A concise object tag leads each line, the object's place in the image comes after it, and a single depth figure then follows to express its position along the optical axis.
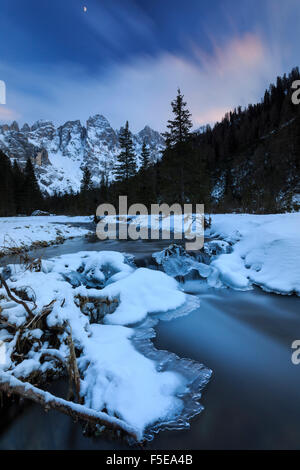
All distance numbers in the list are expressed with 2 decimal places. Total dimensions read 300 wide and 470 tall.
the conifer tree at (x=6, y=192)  36.81
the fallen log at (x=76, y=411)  1.62
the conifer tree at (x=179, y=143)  21.78
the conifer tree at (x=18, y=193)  44.94
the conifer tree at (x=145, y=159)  36.50
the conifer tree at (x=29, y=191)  45.25
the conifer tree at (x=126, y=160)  33.03
